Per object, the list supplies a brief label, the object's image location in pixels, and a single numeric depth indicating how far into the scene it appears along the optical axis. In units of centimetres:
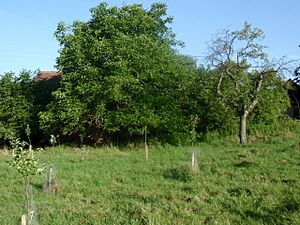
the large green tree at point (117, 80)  2155
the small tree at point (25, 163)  693
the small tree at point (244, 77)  2162
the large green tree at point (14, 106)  2528
